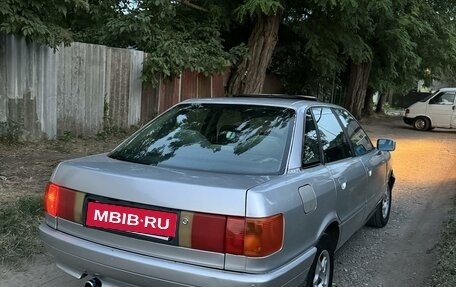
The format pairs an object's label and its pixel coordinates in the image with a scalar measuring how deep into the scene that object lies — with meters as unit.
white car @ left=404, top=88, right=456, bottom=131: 18.83
